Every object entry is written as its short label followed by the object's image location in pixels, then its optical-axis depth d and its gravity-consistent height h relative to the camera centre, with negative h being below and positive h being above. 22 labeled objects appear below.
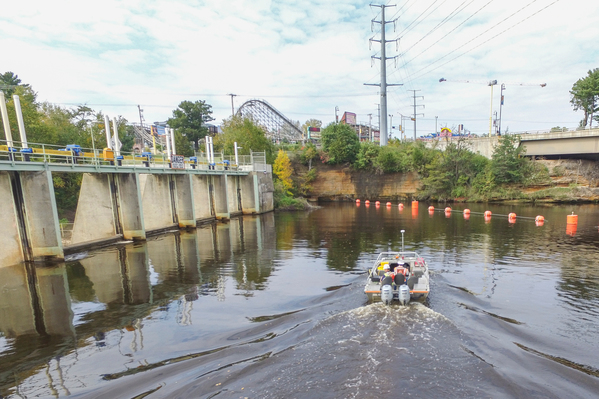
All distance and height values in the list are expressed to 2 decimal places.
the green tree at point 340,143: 70.00 +2.49
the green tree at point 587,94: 59.38 +8.63
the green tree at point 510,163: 56.59 -2.89
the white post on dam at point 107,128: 28.13 +3.34
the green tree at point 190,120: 72.00 +9.39
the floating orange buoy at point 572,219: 30.59 -7.08
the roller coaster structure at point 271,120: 102.75 +12.85
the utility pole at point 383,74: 68.12 +16.19
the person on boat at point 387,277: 12.48 -4.74
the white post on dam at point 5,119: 18.67 +3.04
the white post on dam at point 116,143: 27.96 +2.06
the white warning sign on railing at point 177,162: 33.33 +0.16
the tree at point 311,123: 125.14 +13.10
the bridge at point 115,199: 20.31 -3.01
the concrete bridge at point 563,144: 49.91 -0.11
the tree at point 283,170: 62.15 -2.24
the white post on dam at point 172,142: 35.38 +2.28
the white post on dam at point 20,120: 19.52 +3.07
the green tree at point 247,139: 60.82 +3.78
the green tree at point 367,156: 69.38 -0.52
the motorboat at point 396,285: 12.12 -5.14
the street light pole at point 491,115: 64.12 +6.21
